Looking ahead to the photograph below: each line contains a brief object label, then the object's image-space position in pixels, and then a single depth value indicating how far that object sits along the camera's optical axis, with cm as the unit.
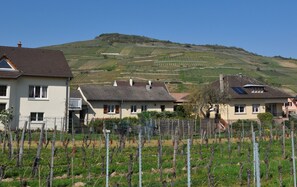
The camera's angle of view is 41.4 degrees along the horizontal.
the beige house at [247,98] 4997
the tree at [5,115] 3109
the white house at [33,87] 3644
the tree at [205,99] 4591
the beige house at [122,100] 4753
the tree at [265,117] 4880
